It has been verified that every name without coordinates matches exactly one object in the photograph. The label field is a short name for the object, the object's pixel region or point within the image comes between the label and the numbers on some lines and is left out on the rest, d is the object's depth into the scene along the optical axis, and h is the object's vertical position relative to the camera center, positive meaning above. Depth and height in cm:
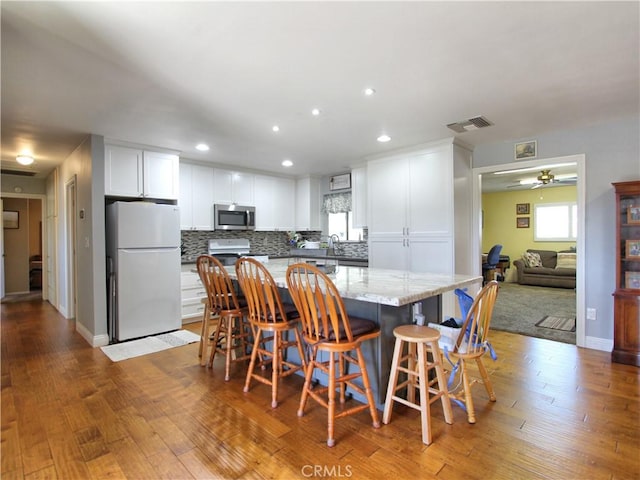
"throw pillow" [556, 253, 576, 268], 752 -59
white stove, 514 -20
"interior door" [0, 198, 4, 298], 633 -69
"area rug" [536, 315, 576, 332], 428 -120
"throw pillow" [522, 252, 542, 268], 802 -61
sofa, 741 -78
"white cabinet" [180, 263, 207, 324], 463 -80
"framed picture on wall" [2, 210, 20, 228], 732 +44
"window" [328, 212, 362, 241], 585 +16
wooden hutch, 310 -41
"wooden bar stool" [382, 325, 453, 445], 190 -82
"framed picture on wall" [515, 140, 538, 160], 387 +99
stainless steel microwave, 515 +32
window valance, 579 +59
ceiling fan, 591 +119
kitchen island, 191 -35
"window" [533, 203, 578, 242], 811 +31
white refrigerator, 384 -37
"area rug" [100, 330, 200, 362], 342 -118
